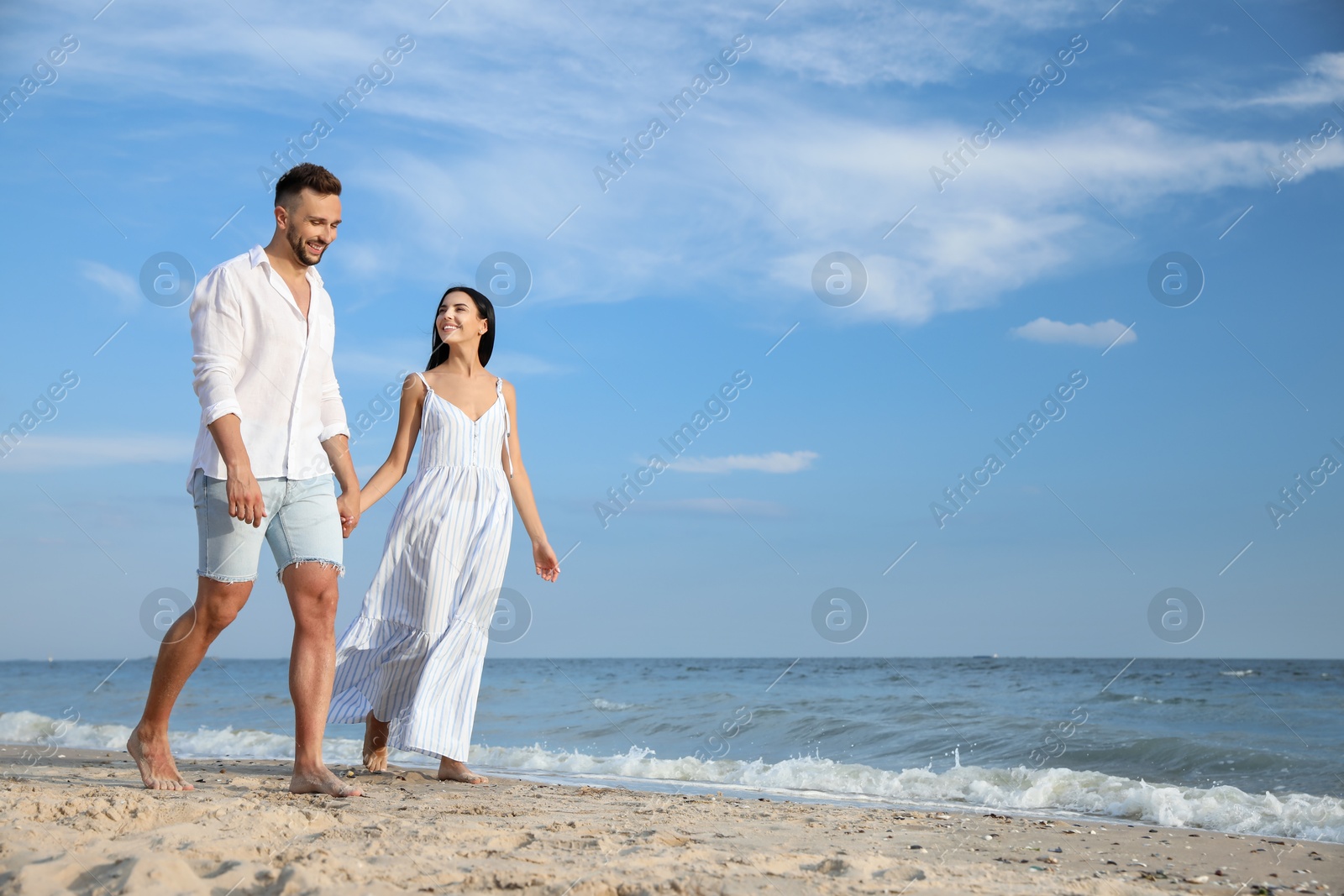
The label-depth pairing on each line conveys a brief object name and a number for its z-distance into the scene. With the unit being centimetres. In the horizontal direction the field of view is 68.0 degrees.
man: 343
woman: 446
